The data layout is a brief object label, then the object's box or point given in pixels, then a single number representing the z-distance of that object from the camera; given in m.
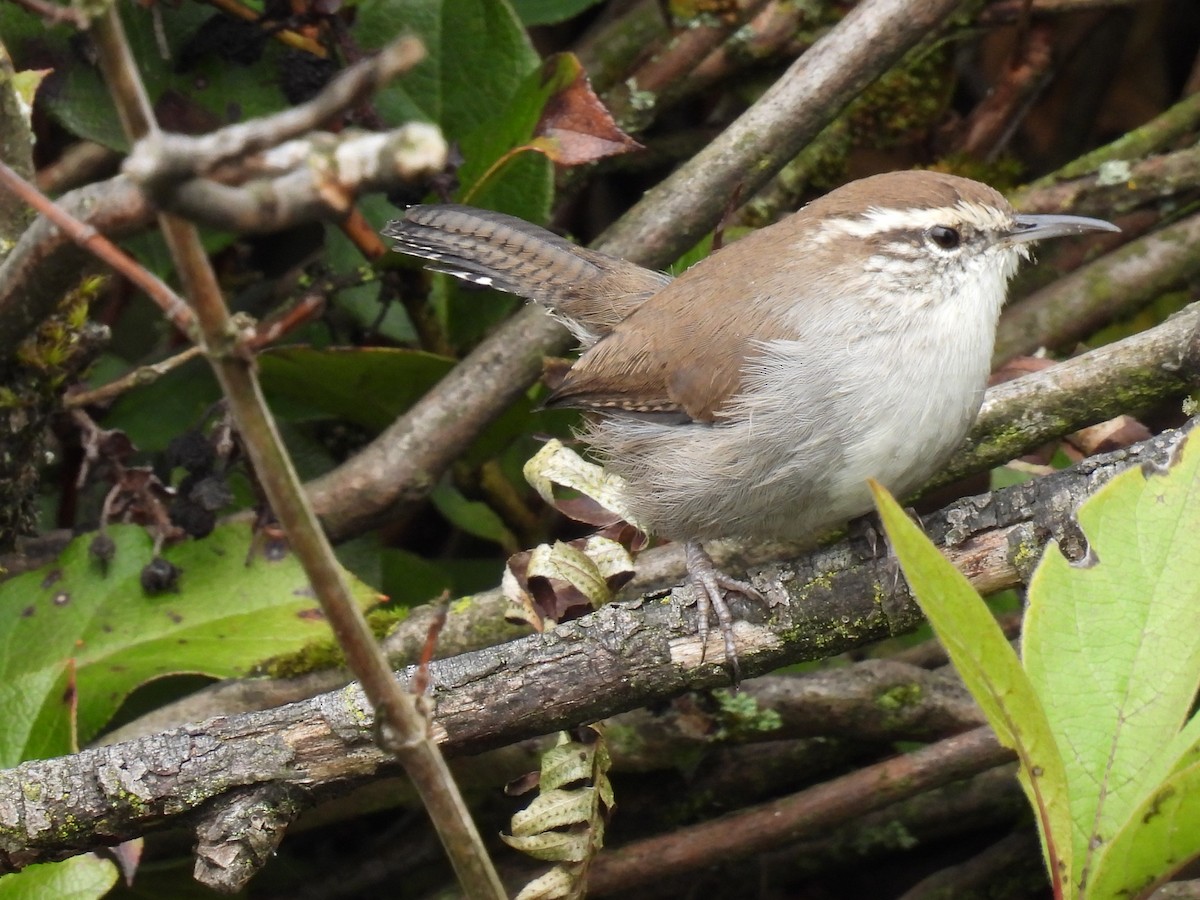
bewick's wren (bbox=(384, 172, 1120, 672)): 4.81
